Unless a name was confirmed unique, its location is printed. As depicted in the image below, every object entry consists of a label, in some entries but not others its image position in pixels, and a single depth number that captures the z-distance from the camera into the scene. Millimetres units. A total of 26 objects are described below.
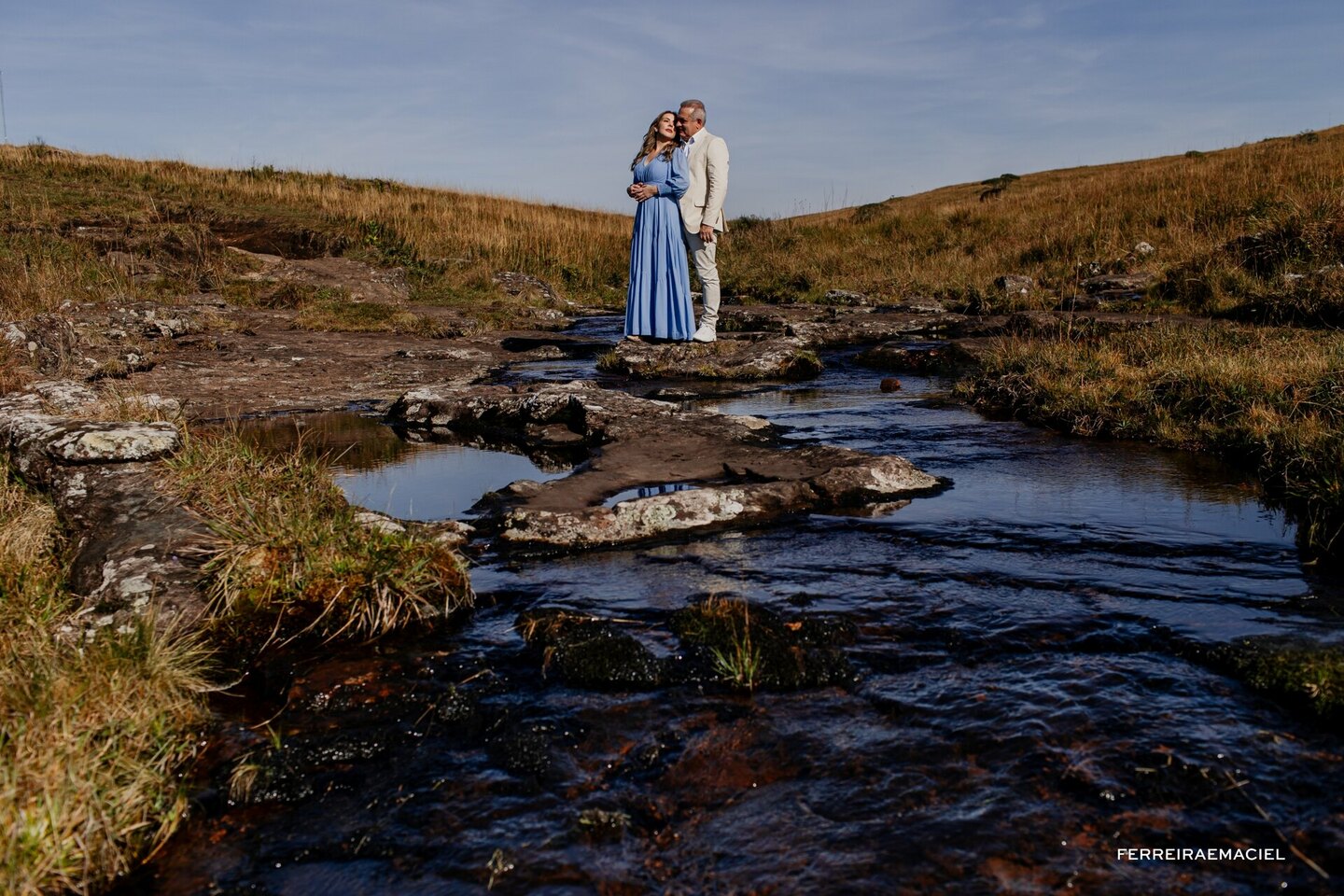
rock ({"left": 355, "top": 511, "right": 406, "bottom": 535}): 4141
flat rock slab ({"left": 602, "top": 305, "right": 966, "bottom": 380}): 11203
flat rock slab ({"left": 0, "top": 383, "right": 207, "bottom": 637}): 3840
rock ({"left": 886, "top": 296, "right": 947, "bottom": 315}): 16619
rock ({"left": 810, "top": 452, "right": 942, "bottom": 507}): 5578
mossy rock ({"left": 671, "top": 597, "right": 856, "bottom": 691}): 3258
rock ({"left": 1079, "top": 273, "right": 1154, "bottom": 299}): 15836
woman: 11133
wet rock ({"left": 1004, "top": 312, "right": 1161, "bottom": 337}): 11495
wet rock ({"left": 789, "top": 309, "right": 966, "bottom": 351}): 14133
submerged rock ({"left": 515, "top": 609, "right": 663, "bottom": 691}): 3312
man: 10781
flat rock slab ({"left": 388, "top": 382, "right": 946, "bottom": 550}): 4980
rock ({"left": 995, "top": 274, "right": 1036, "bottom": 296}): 17172
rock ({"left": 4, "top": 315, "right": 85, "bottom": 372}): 9156
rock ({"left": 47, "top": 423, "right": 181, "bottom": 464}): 4965
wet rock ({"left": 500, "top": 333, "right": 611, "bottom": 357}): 13766
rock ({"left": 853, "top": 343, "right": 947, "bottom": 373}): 11695
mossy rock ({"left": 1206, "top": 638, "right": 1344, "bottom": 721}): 2910
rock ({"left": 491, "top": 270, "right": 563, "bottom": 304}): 20328
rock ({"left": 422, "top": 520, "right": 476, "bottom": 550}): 4686
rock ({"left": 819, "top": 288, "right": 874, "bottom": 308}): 18312
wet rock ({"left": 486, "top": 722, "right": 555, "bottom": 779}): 2791
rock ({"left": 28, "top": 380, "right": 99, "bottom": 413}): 6391
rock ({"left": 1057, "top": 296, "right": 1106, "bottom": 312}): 14848
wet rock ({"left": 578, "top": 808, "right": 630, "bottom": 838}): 2494
